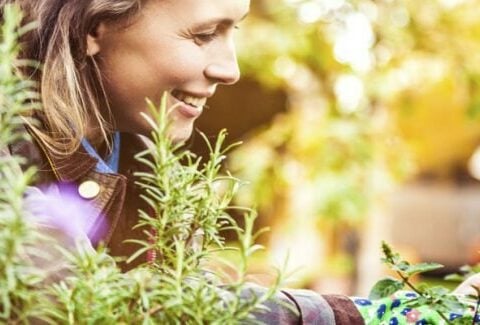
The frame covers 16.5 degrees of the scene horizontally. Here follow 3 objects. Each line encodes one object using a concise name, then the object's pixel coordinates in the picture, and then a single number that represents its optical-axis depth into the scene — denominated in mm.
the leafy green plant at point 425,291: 1192
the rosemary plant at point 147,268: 1064
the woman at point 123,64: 1477
